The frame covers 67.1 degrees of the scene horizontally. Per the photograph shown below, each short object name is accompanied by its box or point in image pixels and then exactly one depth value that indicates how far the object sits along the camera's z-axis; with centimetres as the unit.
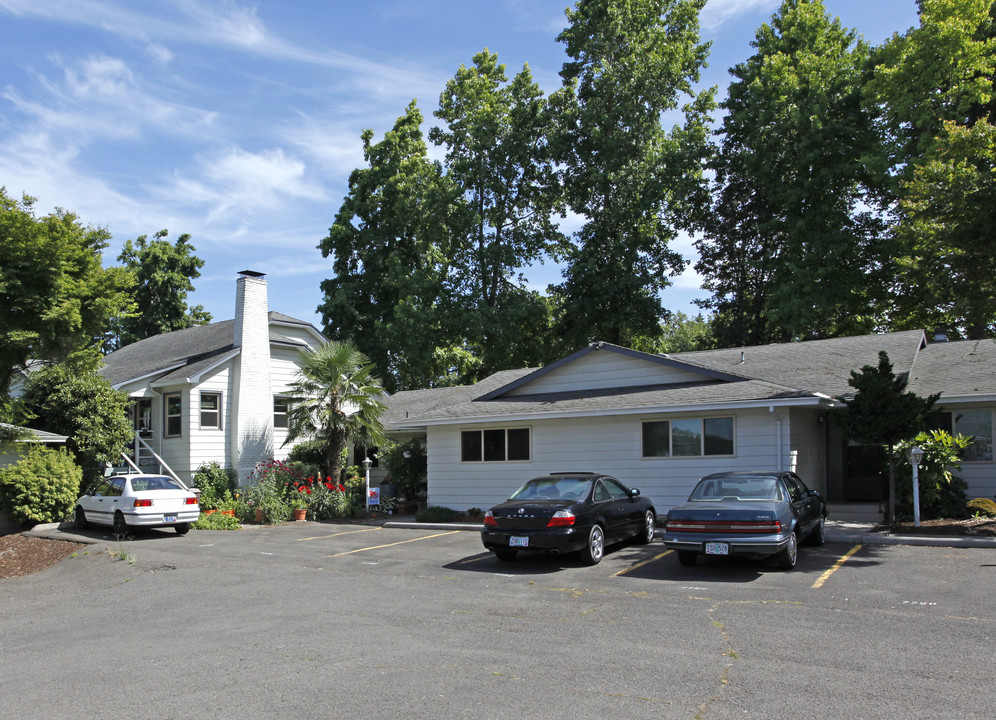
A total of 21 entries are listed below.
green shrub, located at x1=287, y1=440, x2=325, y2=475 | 2483
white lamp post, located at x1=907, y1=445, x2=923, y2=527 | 1402
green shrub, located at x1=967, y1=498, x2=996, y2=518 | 1531
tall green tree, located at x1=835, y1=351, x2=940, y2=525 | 1398
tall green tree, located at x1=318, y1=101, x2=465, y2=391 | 3500
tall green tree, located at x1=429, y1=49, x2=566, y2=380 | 3494
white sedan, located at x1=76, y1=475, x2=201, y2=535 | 1758
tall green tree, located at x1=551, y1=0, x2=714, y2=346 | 3381
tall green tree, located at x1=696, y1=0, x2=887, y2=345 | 2689
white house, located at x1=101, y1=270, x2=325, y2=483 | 2414
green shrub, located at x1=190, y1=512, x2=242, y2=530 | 2008
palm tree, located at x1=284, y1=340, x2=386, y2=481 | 2238
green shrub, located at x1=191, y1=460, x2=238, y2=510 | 2308
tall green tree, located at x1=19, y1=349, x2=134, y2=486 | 2064
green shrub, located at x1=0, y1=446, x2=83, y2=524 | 1861
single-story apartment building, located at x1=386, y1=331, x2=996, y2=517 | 1658
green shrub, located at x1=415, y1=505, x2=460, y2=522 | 1970
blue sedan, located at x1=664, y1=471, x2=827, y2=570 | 1073
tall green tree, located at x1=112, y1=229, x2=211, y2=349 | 4616
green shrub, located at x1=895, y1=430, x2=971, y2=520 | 1495
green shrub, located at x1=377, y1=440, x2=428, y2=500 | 2355
